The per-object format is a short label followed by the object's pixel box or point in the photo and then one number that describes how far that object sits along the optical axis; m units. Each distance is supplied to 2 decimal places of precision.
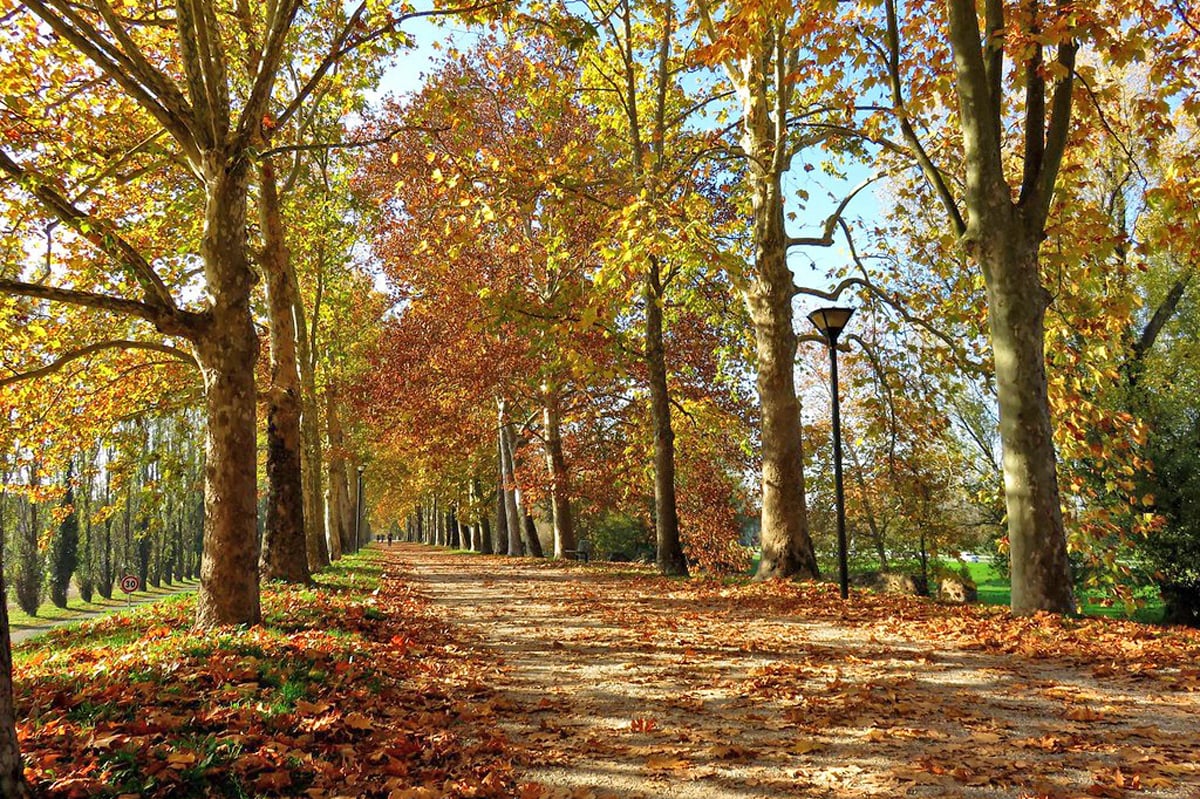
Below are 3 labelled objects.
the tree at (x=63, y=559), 48.16
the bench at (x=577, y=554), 24.29
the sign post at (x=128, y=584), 36.78
